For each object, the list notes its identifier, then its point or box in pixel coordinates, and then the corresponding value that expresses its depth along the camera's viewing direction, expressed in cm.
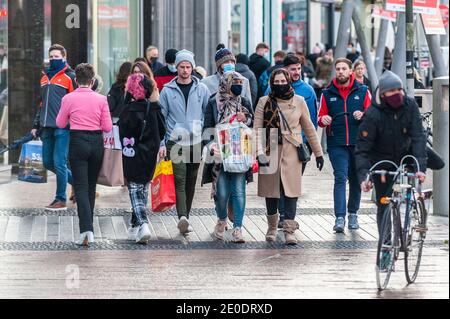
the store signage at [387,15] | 2542
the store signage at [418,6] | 1816
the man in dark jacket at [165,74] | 1778
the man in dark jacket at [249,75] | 1845
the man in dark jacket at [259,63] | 2567
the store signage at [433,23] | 1886
